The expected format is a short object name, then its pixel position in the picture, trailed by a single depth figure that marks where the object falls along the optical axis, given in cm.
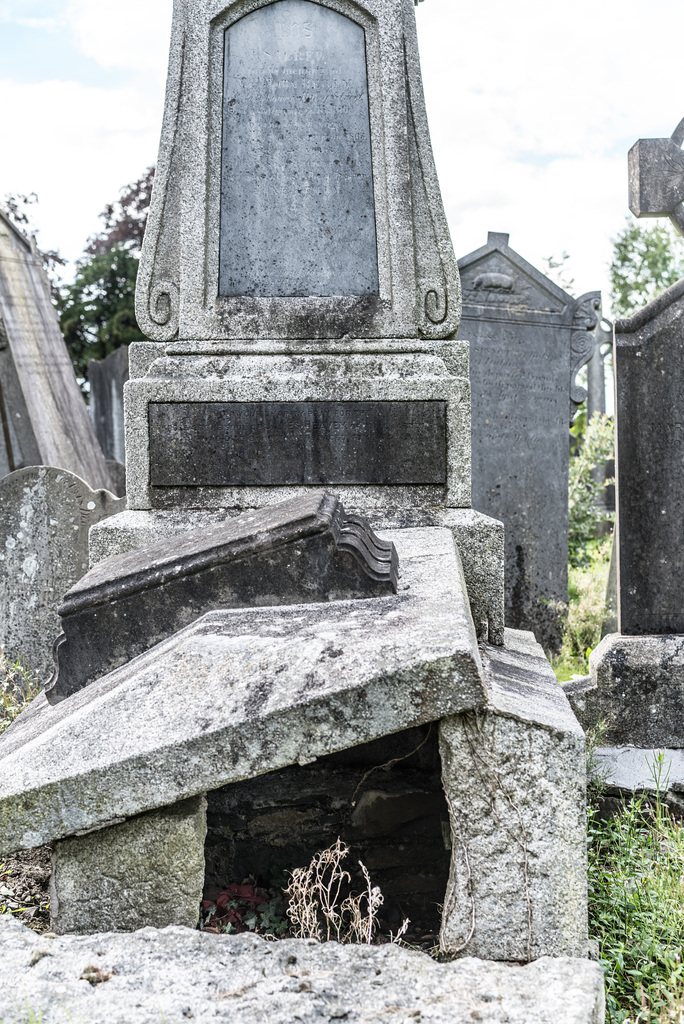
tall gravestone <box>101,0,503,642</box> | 344
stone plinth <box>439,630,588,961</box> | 184
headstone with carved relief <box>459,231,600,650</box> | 588
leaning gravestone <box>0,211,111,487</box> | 658
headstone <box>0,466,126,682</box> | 432
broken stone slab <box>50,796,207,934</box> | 186
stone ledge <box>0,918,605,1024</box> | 145
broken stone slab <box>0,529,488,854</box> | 179
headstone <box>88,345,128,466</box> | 1169
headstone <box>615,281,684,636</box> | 387
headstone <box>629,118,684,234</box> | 427
